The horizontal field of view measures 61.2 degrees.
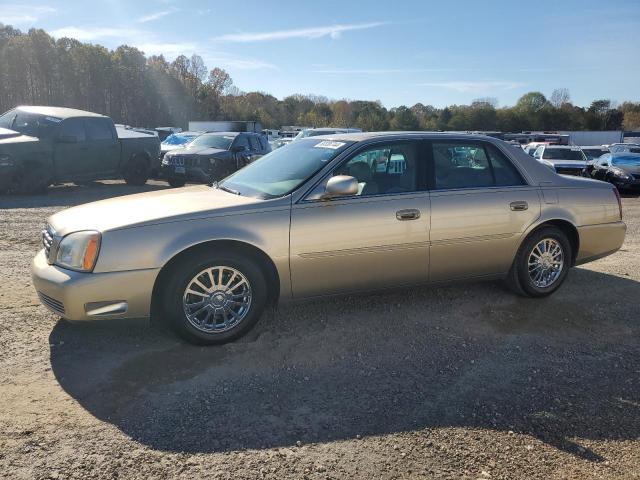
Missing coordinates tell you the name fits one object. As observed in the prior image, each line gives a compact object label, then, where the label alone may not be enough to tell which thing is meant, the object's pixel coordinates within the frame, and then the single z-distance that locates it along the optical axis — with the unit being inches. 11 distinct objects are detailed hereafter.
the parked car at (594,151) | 944.9
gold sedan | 151.3
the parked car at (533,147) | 841.5
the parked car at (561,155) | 752.3
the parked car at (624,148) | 1024.7
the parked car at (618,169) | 706.2
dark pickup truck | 456.4
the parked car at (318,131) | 812.0
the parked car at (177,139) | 872.4
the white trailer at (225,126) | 1769.2
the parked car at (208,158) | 538.9
